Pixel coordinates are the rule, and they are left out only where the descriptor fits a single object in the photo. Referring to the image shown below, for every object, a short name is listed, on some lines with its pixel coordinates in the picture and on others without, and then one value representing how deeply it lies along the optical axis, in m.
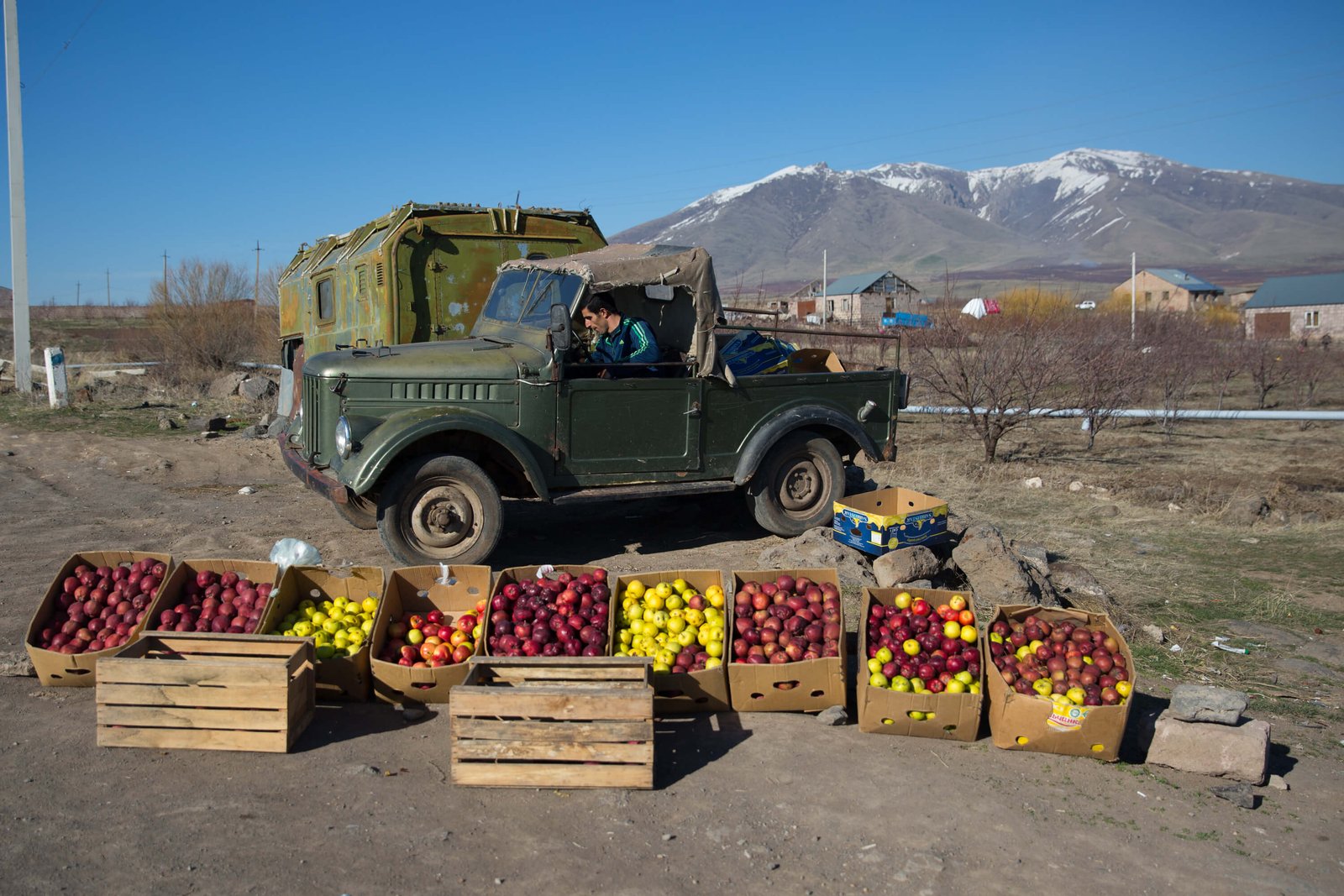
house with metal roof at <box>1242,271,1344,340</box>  49.58
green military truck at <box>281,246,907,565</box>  6.77
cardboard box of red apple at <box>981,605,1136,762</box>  4.38
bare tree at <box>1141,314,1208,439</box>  17.00
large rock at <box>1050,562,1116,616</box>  6.60
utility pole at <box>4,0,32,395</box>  18.72
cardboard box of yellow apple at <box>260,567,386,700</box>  4.81
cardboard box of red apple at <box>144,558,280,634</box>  5.01
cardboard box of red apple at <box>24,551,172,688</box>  4.89
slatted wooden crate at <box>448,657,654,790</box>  4.04
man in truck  7.44
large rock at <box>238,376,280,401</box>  18.53
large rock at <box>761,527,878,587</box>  6.91
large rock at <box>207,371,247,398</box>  19.69
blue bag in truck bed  8.21
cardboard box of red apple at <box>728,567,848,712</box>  4.75
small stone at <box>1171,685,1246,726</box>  4.33
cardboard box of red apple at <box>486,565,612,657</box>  4.86
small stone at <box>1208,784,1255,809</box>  4.09
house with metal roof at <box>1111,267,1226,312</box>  75.62
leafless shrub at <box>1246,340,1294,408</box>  20.33
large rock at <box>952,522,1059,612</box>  6.40
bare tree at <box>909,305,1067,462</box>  12.55
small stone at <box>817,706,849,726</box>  4.78
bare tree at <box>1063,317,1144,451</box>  13.55
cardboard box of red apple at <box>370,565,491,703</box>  4.78
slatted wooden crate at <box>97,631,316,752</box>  4.28
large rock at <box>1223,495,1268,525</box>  9.26
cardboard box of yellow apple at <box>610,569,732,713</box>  4.75
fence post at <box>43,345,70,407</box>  17.19
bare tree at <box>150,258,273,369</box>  23.45
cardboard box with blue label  6.93
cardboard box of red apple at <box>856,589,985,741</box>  4.58
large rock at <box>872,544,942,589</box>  6.54
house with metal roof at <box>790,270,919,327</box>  61.00
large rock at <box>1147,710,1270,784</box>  4.23
